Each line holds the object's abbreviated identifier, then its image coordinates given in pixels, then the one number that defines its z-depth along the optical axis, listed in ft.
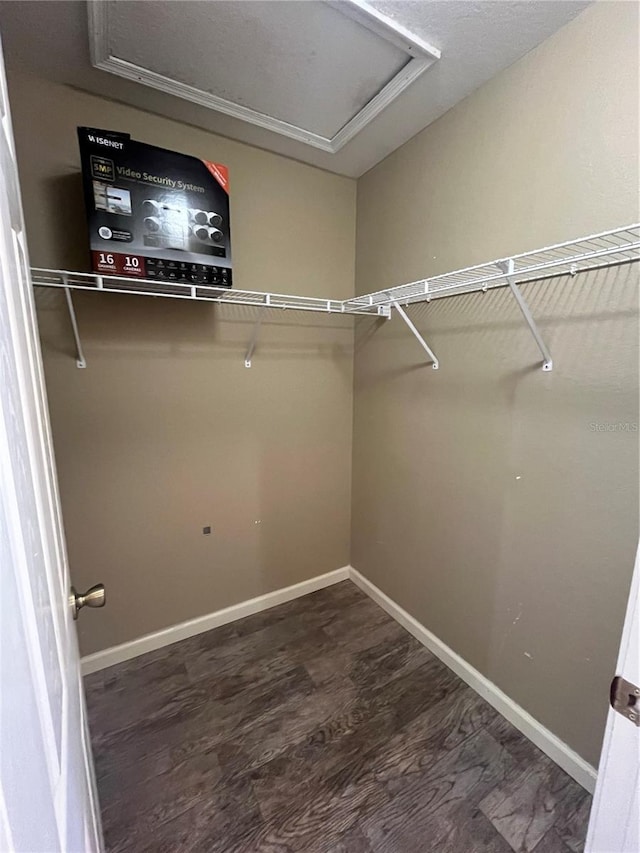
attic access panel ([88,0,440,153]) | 3.74
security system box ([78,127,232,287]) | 4.24
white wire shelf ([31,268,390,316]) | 4.47
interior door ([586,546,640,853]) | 2.05
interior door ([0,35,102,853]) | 0.79
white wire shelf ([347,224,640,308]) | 3.33
